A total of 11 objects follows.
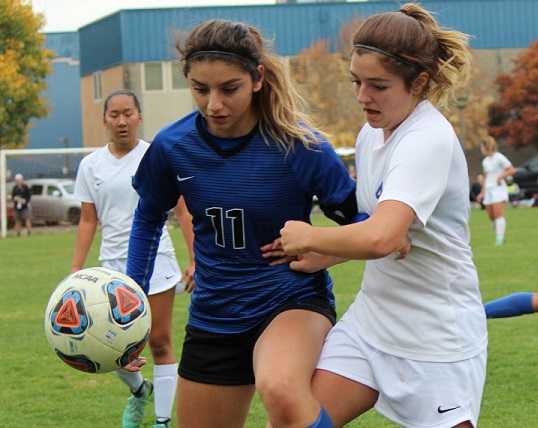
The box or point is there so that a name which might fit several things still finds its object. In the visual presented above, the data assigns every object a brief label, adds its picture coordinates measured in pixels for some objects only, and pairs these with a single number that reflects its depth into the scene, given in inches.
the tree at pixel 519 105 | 1875.0
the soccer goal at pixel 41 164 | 1384.1
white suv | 1382.9
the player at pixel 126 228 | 278.8
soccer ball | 191.2
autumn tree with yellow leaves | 1810.0
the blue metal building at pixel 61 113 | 2677.2
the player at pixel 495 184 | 814.5
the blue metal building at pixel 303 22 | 2070.6
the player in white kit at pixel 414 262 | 160.4
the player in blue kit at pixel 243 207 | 182.9
